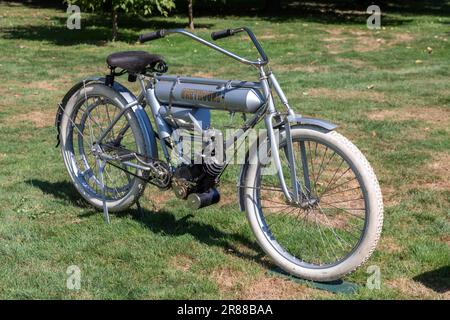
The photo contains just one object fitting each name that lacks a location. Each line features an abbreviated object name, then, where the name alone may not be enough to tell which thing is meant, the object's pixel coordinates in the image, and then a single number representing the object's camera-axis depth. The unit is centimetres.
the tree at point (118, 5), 1419
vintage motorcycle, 372
